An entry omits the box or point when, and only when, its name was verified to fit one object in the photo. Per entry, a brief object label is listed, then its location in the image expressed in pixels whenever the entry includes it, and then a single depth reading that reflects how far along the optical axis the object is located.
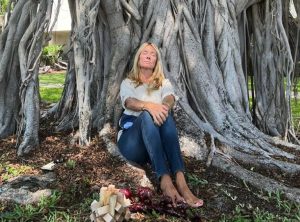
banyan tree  2.60
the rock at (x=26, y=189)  2.19
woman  2.22
